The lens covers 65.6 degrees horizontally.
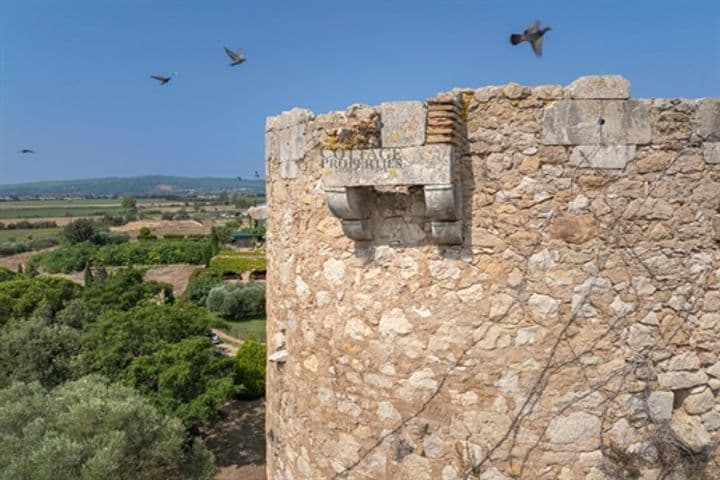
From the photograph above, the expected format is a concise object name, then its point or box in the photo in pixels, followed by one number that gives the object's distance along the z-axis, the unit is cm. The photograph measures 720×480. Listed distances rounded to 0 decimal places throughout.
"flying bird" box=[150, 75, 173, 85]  777
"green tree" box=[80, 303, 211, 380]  1954
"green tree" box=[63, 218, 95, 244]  8675
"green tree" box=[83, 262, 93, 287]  4466
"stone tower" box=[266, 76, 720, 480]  390
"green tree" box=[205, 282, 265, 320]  4309
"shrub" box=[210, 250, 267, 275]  5559
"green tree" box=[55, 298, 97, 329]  2522
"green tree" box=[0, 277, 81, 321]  2688
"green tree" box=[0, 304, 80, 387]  1969
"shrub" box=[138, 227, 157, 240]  8656
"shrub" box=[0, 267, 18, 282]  3812
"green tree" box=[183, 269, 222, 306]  4834
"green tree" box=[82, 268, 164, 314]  2764
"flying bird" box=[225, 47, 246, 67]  688
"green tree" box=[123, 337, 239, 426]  1780
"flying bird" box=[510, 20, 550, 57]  462
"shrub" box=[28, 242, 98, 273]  6619
